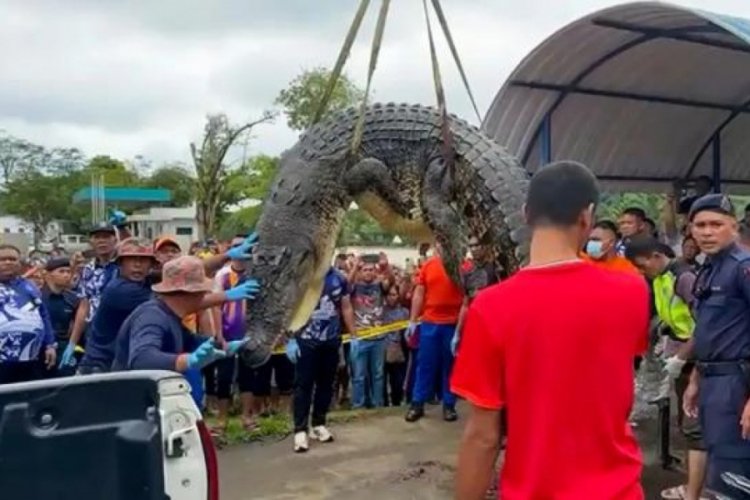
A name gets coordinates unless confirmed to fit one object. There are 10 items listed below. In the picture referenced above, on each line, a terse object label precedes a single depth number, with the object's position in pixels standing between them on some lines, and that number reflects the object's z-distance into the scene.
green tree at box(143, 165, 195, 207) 56.16
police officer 4.21
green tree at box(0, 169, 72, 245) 51.72
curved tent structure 9.73
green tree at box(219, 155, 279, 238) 39.31
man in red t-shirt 2.32
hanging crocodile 6.09
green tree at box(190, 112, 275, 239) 32.28
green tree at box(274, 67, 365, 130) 33.31
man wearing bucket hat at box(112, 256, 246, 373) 4.06
